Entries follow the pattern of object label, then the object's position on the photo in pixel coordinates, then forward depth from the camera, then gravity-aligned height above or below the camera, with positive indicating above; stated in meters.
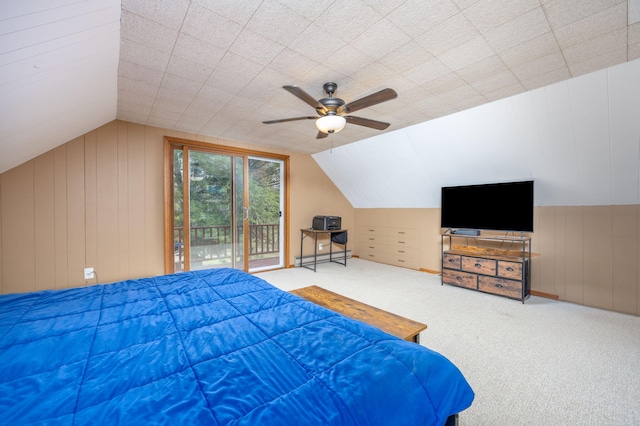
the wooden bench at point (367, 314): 1.69 -0.74
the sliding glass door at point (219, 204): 4.04 +0.13
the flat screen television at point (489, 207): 3.48 +0.05
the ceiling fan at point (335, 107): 2.10 +0.89
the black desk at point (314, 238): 5.11 -0.53
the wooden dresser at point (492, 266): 3.41 -0.76
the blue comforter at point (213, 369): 0.76 -0.55
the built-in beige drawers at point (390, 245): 5.13 -0.71
